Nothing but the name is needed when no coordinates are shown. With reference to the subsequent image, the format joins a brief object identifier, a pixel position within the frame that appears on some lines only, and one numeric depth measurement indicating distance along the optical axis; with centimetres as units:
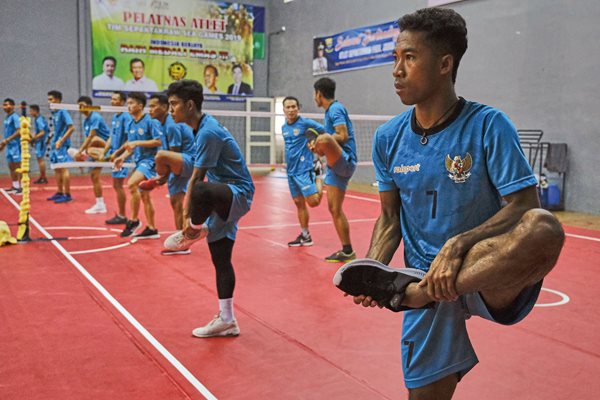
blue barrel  1099
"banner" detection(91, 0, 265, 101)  1844
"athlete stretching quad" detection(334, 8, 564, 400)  170
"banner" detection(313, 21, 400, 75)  1566
